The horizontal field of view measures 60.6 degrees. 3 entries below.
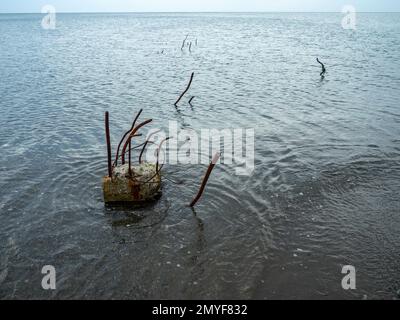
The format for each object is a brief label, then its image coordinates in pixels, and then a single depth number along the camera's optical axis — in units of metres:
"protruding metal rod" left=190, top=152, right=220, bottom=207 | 7.14
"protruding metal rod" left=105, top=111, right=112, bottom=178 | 7.88
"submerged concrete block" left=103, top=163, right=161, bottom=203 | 8.57
